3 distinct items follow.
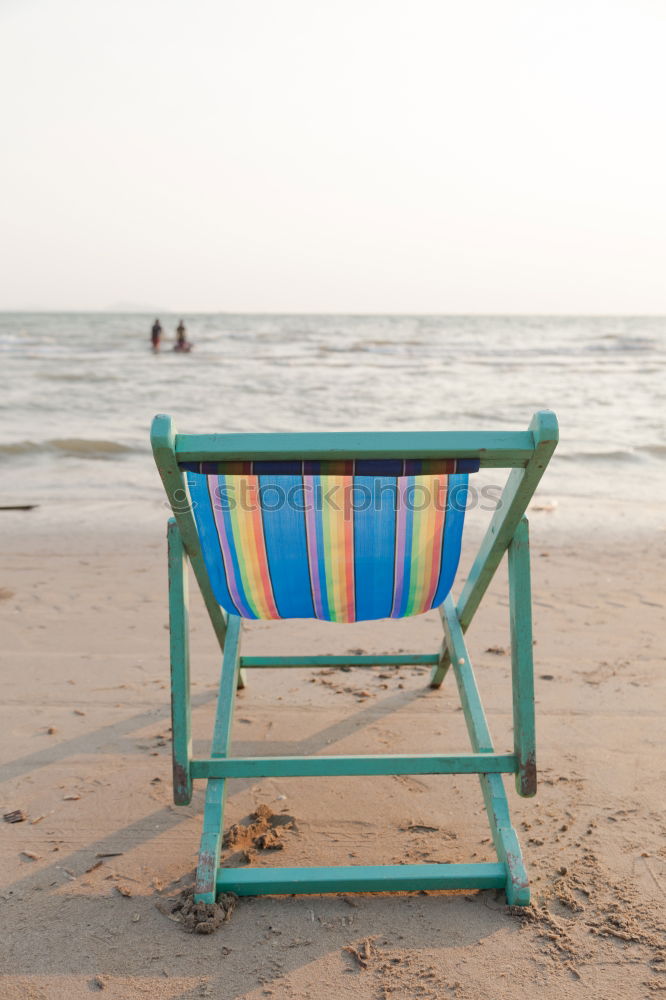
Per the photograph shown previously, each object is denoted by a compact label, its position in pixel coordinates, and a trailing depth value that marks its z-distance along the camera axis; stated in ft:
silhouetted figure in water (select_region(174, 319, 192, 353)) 79.92
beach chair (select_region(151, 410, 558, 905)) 5.45
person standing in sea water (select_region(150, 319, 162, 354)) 82.33
